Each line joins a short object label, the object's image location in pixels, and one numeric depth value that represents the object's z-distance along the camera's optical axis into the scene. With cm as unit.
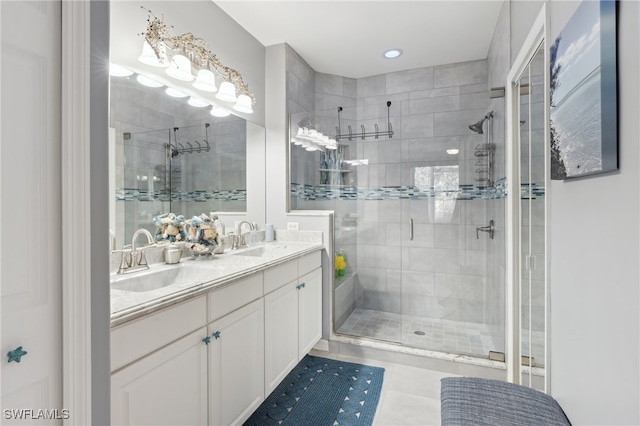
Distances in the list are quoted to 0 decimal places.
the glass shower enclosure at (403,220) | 294
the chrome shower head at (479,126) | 290
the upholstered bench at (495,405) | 110
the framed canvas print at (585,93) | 84
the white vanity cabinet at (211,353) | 107
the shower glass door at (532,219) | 154
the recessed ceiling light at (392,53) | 301
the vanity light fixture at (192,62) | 181
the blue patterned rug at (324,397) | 186
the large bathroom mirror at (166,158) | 167
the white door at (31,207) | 71
